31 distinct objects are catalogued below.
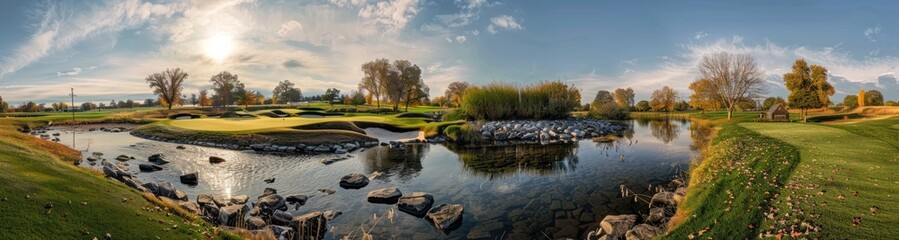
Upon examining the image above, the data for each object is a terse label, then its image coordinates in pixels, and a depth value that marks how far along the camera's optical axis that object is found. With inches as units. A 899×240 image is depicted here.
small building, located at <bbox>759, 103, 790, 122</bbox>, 1672.0
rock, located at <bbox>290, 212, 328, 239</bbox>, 332.8
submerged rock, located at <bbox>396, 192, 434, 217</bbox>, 398.9
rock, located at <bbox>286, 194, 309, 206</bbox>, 442.6
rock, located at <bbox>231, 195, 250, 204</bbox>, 434.6
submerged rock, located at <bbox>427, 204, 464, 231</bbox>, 355.6
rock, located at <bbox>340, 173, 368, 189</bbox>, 517.0
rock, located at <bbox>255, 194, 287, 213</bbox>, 406.0
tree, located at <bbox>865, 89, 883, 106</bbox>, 2411.4
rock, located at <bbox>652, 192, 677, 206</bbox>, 390.8
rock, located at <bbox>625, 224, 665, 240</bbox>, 288.7
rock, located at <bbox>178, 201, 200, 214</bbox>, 367.0
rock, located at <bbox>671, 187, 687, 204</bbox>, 378.2
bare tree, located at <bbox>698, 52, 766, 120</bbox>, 1829.5
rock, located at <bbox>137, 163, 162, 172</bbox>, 632.4
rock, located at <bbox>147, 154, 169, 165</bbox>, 700.8
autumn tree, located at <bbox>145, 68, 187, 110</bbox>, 2854.3
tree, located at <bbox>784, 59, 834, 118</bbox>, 1797.5
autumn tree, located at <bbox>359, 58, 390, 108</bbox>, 2979.8
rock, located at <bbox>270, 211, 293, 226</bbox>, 361.4
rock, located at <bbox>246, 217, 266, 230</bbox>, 336.8
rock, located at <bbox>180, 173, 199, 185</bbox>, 551.8
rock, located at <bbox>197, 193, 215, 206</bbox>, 420.6
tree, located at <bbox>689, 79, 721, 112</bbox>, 2154.3
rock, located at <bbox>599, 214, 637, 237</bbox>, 313.6
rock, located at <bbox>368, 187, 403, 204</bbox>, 442.1
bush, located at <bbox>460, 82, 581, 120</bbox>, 1434.5
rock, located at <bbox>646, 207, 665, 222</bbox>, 336.2
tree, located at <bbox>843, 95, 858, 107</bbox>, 2591.5
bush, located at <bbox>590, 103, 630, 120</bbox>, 2134.6
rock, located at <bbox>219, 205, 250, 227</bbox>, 348.2
